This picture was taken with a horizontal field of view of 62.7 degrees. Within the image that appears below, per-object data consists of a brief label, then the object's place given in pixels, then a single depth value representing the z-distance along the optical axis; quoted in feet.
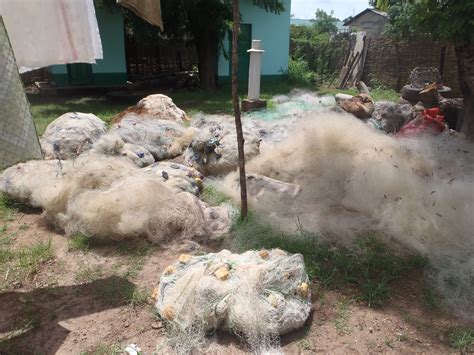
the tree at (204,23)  36.99
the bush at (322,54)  53.01
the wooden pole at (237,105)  11.07
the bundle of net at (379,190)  10.70
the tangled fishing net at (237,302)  7.76
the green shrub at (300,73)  49.81
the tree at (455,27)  14.67
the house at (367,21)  124.61
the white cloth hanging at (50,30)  8.42
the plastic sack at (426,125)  17.72
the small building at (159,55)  41.14
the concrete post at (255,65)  28.68
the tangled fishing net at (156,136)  18.74
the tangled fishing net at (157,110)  24.56
